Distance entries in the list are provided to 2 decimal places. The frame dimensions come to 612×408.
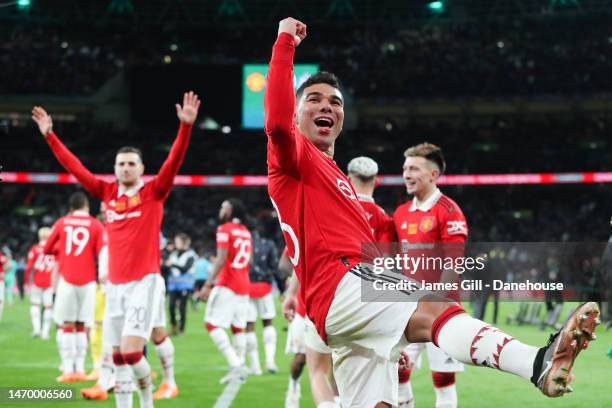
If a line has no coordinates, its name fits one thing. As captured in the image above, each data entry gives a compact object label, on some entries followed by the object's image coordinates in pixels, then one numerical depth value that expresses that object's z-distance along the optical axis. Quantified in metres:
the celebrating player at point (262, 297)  11.80
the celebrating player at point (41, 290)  16.91
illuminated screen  37.91
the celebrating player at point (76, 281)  10.71
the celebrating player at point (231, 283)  10.99
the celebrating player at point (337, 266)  3.33
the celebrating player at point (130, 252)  7.15
